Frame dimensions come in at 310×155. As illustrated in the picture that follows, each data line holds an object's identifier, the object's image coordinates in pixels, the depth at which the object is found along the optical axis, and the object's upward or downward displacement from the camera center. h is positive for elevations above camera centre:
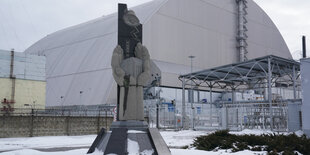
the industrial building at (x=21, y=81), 39.38 +2.75
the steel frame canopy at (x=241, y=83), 30.05 +2.43
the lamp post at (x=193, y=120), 34.54 -1.83
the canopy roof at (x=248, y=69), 30.82 +3.71
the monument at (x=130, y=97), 11.31 +0.22
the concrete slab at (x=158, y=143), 11.19 -1.43
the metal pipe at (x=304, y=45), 54.51 +9.83
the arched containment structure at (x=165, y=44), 50.09 +10.68
